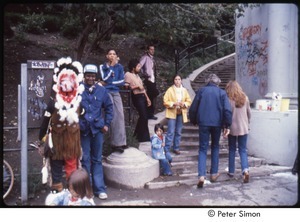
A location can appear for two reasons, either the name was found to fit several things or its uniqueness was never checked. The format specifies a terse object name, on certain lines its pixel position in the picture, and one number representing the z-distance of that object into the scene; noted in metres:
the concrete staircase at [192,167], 5.60
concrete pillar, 6.99
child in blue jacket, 5.77
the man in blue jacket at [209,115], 5.37
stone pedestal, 5.38
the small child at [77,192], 3.71
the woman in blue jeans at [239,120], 5.64
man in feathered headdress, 4.68
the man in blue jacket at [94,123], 4.81
